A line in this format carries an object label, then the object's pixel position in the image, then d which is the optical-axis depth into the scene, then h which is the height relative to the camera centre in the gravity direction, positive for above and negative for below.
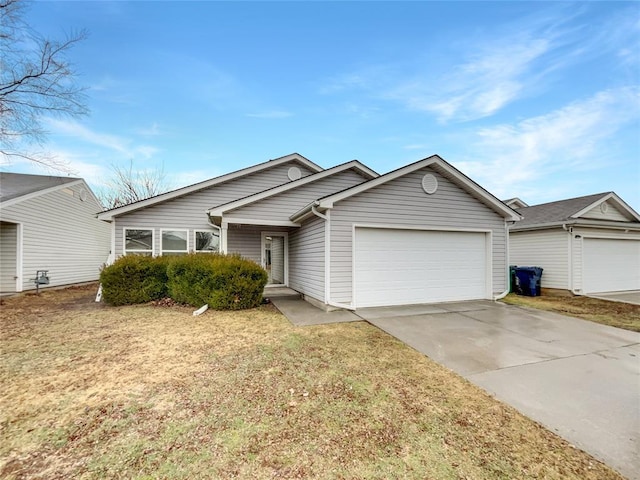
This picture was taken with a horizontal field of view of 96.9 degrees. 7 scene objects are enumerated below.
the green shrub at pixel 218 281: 7.77 -1.08
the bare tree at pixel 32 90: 9.23 +5.22
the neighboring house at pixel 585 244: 11.24 -0.04
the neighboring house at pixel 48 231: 11.09 +0.56
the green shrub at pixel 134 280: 8.40 -1.12
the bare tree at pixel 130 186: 25.69 +5.28
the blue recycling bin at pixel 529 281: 11.12 -1.49
